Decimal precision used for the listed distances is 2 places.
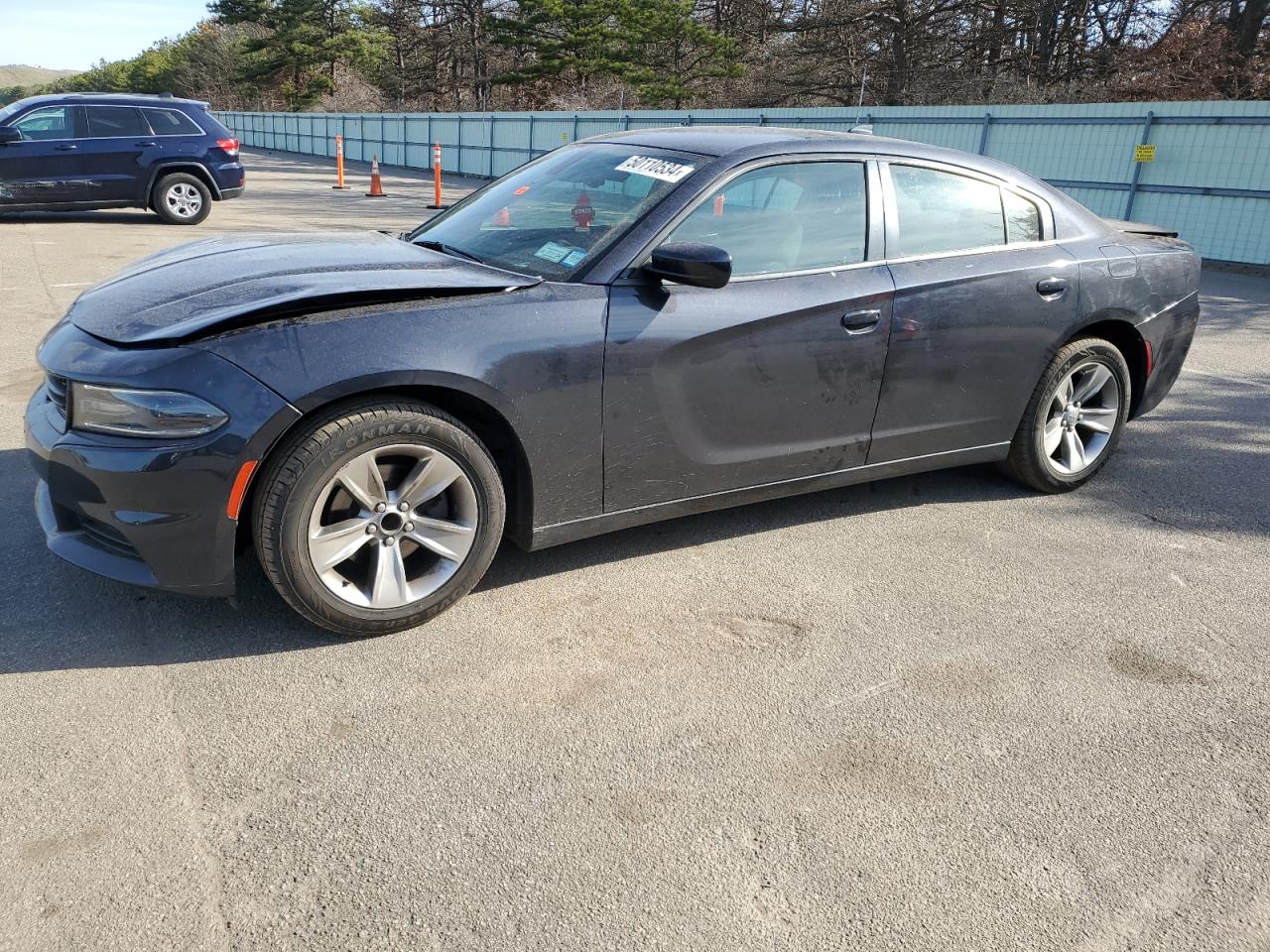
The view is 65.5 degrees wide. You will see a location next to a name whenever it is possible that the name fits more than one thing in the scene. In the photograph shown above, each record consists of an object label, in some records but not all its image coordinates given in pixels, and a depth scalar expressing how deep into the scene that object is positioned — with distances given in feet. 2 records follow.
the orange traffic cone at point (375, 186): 68.39
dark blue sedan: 9.39
